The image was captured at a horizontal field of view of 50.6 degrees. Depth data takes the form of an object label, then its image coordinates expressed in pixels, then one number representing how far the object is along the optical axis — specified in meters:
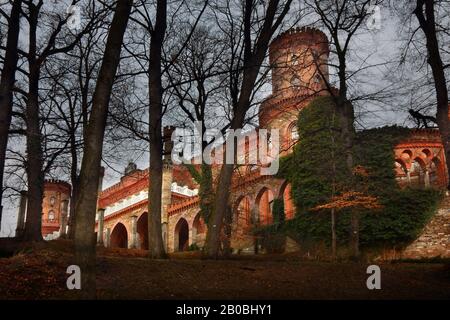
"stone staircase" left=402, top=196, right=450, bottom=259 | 19.52
